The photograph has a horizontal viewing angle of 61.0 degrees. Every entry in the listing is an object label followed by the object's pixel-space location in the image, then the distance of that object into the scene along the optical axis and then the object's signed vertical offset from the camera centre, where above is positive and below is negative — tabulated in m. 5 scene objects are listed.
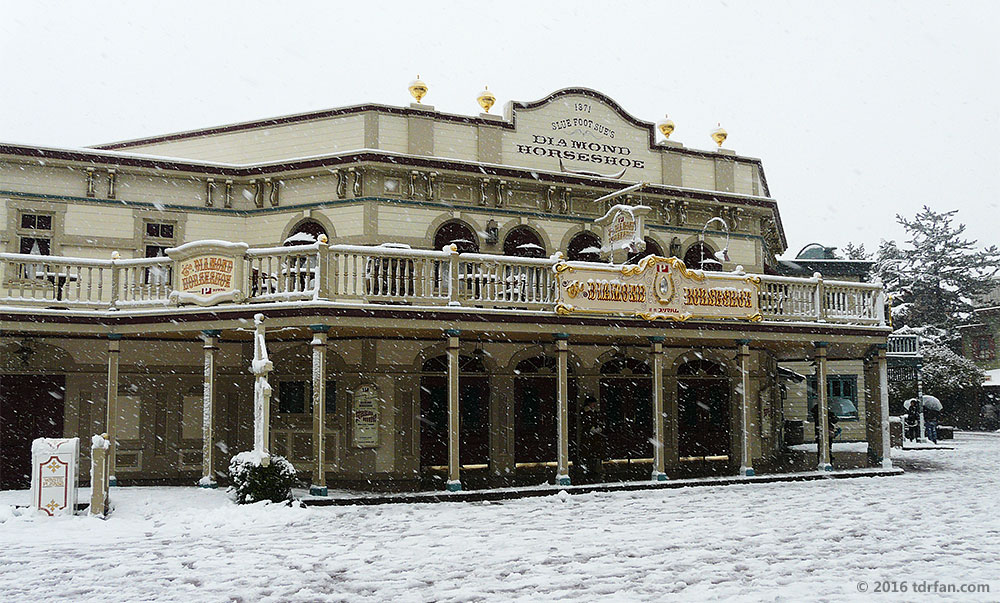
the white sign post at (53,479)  13.52 -1.68
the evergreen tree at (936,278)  54.62 +6.11
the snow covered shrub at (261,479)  14.25 -1.79
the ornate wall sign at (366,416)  18.17 -0.93
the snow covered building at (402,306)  16.41 +1.35
